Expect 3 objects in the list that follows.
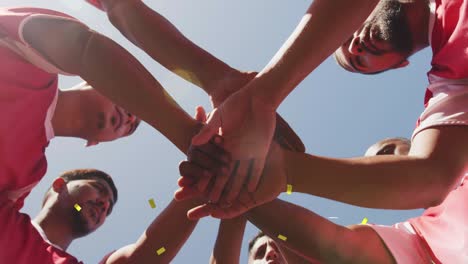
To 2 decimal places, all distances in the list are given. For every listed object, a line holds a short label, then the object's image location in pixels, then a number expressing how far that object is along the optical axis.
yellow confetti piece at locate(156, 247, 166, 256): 2.04
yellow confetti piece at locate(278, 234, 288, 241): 1.52
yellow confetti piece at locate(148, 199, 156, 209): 1.49
